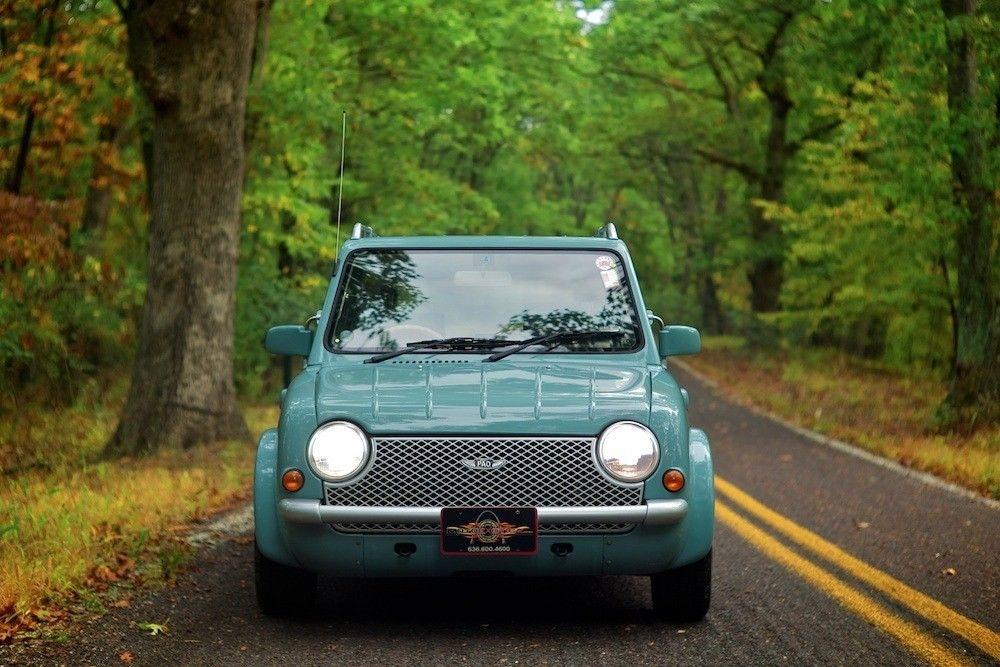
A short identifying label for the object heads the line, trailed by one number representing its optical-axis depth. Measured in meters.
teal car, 5.36
